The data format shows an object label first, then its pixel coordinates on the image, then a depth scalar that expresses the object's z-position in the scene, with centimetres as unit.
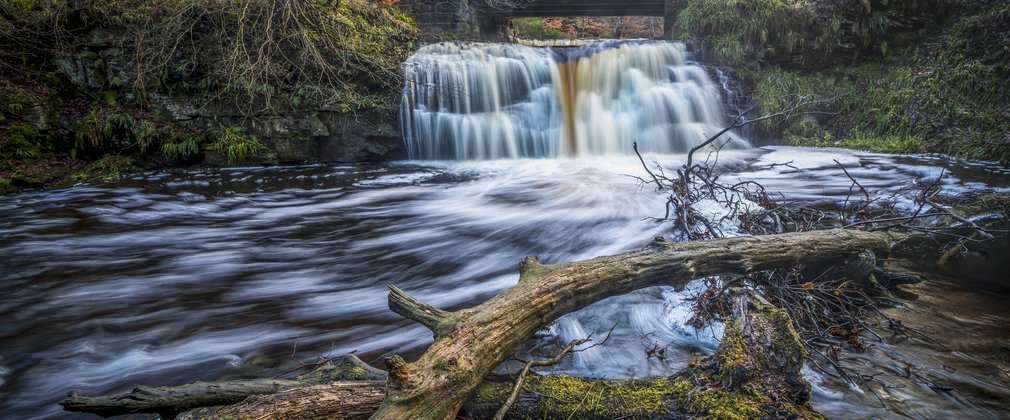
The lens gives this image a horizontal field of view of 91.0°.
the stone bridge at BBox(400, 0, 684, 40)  1306
